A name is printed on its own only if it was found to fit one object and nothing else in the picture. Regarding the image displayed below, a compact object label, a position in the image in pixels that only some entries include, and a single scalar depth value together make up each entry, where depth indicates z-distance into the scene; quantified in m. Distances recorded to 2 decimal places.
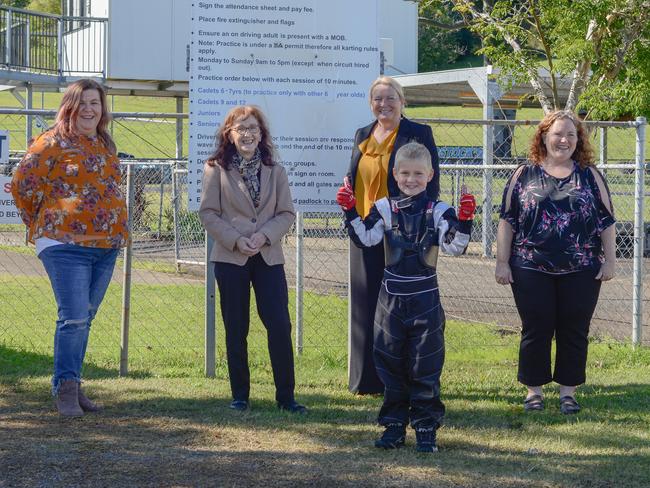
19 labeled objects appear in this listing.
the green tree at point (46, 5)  57.62
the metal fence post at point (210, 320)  7.32
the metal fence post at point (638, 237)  8.66
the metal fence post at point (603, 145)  16.85
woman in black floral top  6.30
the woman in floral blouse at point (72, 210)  6.05
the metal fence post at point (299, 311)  8.63
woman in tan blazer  6.30
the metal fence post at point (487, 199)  11.34
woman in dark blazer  6.46
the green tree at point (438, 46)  61.72
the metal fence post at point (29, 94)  21.86
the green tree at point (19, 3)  65.53
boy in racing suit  5.42
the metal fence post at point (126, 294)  7.25
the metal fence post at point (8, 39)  20.13
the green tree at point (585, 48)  12.35
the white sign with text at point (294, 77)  7.07
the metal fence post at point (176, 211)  13.58
